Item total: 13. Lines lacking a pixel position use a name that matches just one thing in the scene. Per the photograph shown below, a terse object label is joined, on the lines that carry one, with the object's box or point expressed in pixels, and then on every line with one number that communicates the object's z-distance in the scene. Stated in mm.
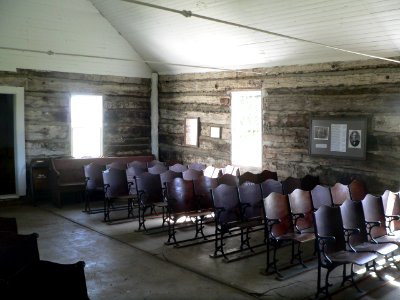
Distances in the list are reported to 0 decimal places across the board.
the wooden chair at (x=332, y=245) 4461
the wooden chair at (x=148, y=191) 7387
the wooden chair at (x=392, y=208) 5761
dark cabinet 9734
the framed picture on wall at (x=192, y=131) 10594
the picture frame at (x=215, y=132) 10023
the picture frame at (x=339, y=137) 7351
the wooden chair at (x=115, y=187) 8104
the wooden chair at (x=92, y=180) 8930
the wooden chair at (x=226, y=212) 5938
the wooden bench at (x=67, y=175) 9414
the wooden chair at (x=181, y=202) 6602
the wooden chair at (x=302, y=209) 5605
